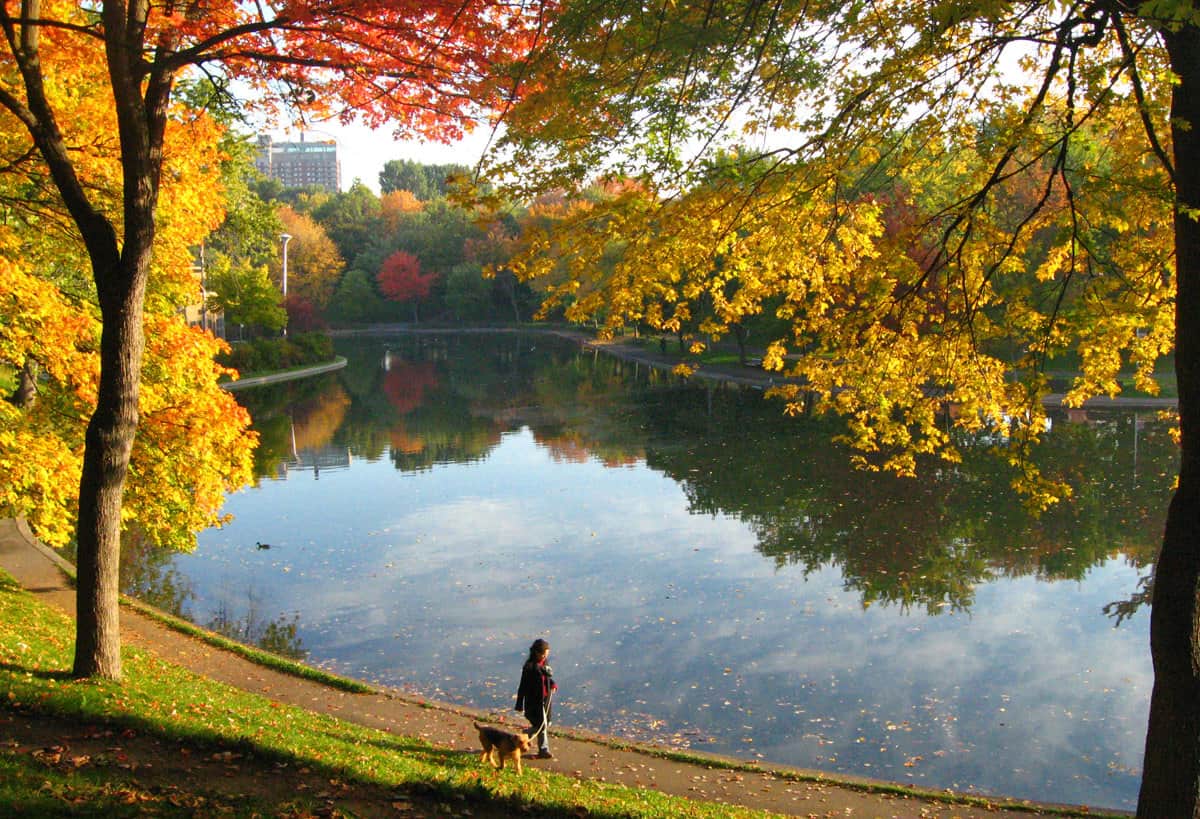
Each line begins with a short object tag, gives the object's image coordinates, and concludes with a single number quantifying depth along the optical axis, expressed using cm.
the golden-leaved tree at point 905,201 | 725
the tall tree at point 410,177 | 18875
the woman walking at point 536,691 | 1066
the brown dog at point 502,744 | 973
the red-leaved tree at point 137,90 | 967
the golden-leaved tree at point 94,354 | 1343
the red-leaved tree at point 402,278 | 11369
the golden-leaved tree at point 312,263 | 10131
